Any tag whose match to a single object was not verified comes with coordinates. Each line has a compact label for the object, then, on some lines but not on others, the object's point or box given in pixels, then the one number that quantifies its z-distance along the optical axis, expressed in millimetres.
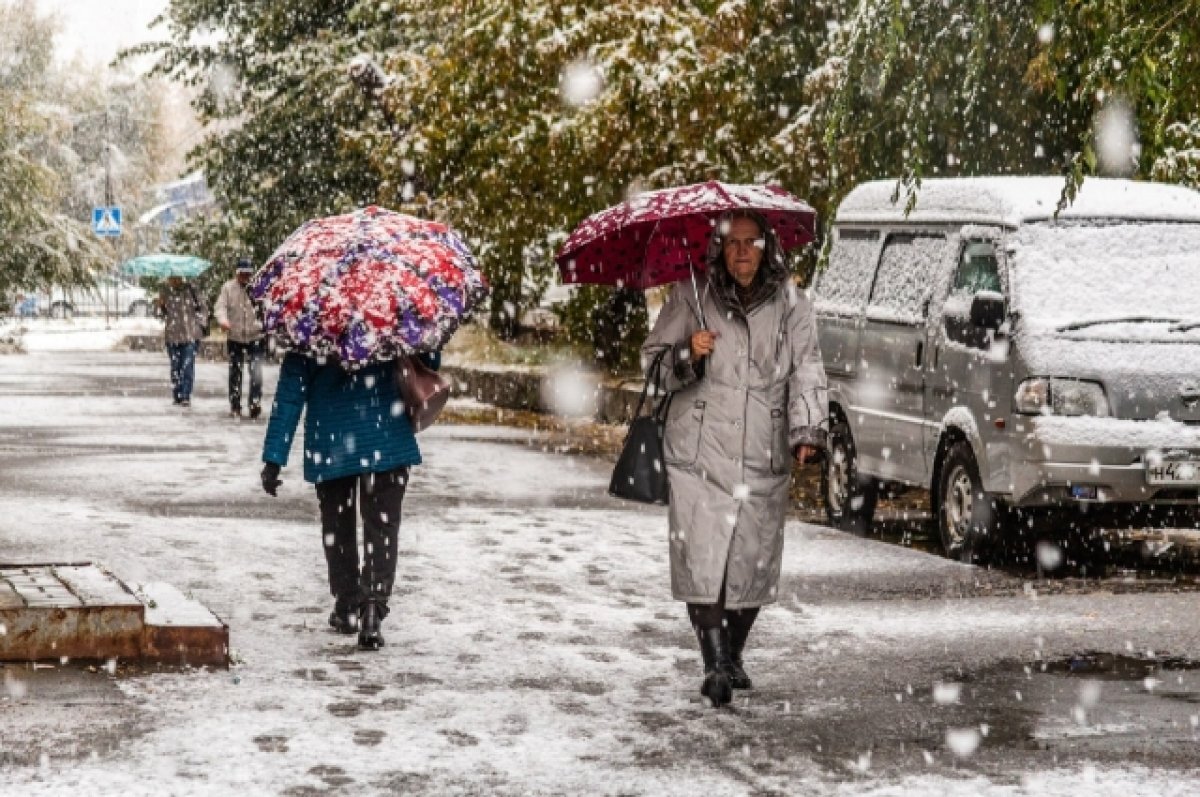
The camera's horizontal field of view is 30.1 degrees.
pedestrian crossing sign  52594
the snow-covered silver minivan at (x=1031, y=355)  11906
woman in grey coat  8180
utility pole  77212
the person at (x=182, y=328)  27406
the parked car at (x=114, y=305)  79188
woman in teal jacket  9328
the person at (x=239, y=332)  25312
